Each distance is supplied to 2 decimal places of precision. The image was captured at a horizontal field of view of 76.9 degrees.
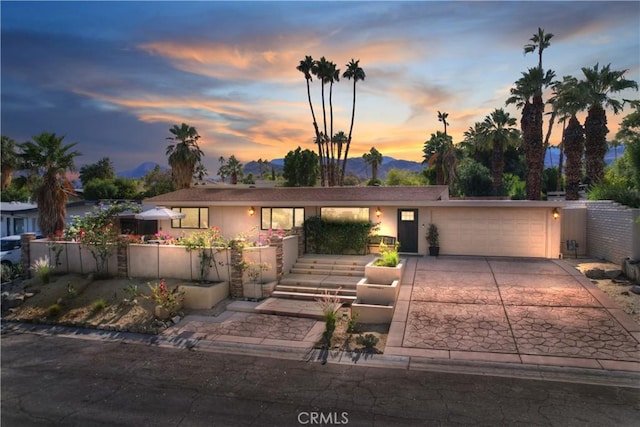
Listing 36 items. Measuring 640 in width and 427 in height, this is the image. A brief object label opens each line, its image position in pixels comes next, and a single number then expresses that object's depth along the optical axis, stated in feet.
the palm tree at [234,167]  300.81
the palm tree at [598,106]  86.69
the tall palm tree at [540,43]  111.34
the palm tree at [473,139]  148.70
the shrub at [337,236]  63.00
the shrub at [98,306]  43.70
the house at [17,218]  86.33
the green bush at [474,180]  148.46
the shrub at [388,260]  47.62
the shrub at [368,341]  33.01
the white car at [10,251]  60.23
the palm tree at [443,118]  168.04
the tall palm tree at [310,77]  148.36
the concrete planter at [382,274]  45.60
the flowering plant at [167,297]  41.86
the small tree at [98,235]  52.19
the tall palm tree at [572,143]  92.43
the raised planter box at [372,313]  39.47
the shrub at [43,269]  51.93
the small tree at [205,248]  48.83
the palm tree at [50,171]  62.03
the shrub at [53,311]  43.39
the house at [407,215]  60.13
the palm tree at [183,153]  123.13
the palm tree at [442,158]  148.46
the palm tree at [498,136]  138.92
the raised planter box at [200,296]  44.34
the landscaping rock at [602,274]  47.31
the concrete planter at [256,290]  47.39
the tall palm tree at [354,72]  153.58
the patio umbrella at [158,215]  61.11
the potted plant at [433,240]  62.83
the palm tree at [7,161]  134.72
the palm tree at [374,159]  249.55
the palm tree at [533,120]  102.37
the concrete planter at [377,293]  42.47
